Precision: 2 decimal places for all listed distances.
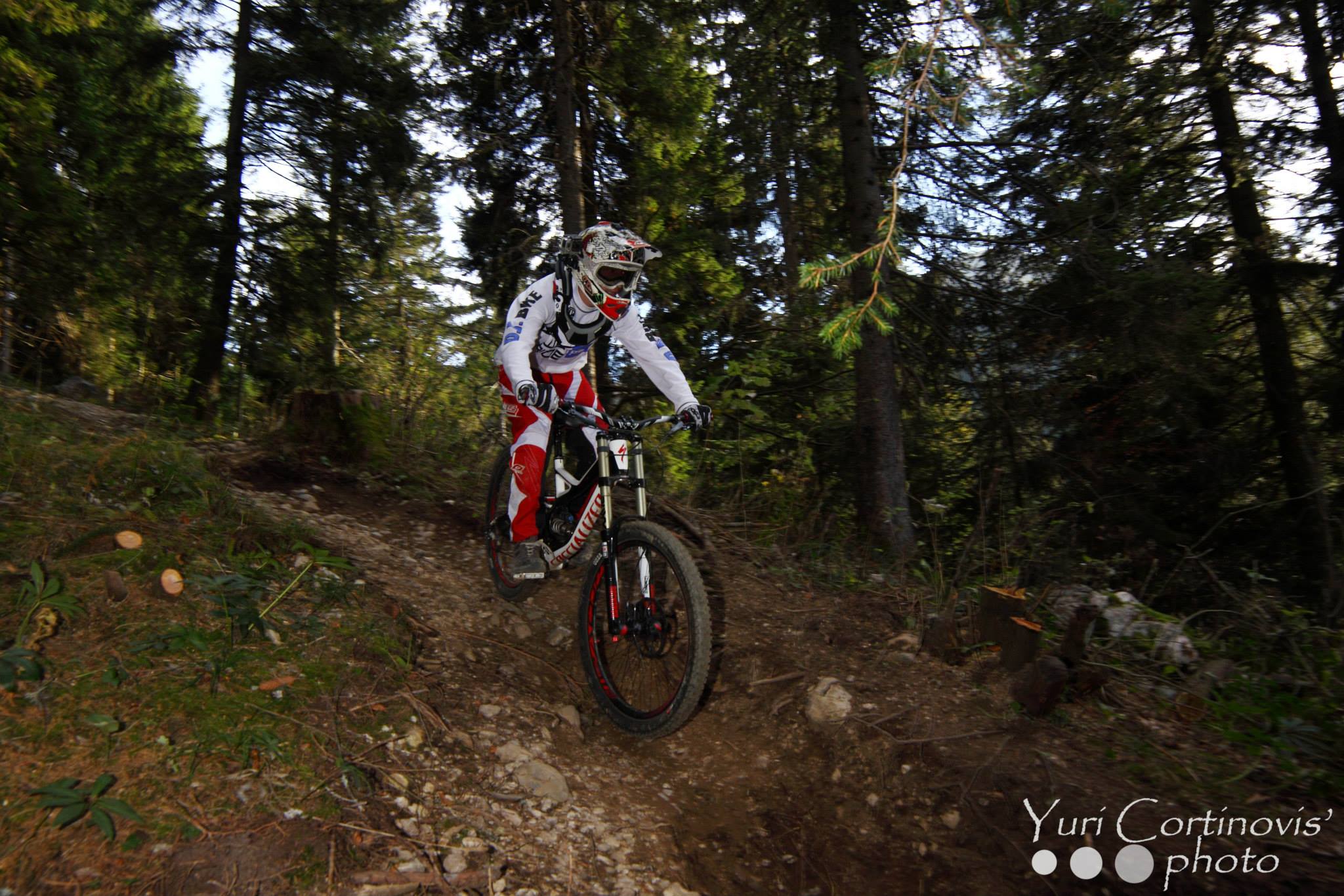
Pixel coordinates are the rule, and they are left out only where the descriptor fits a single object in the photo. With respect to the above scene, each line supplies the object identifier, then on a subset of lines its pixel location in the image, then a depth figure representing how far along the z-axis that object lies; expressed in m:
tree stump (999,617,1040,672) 4.20
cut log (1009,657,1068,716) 3.81
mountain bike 3.79
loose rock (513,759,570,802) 3.45
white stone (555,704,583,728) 4.18
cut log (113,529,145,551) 3.75
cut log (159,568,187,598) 3.54
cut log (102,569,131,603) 3.43
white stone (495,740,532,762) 3.61
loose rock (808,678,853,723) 4.05
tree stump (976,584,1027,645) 4.41
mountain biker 4.41
